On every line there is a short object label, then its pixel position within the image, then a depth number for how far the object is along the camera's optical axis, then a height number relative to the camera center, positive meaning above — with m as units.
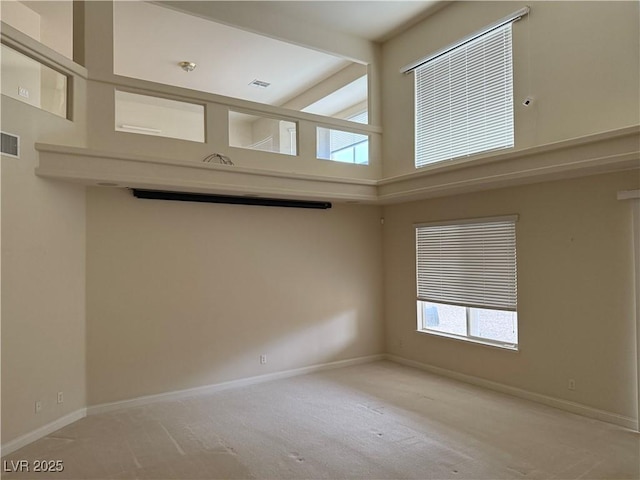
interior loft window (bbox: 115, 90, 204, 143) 8.40 +2.76
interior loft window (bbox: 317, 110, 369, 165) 6.69 +1.70
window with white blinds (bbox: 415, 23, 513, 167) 5.08 +1.91
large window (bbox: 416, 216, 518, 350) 5.23 -0.43
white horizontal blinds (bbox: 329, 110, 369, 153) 6.94 +1.81
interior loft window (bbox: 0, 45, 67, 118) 3.74 +1.61
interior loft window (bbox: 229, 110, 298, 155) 7.04 +2.05
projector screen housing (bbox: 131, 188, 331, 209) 5.04 +0.68
